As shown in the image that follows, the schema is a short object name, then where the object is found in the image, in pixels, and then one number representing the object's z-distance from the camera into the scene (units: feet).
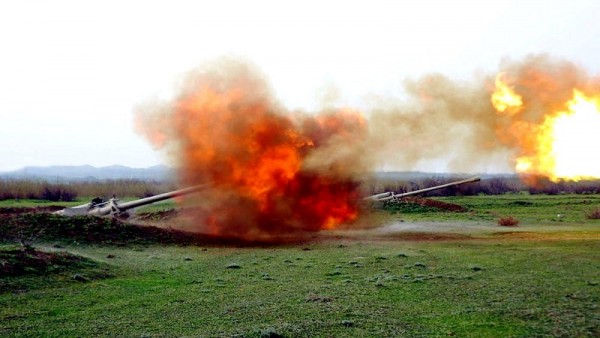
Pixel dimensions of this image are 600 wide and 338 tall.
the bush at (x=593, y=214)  119.11
